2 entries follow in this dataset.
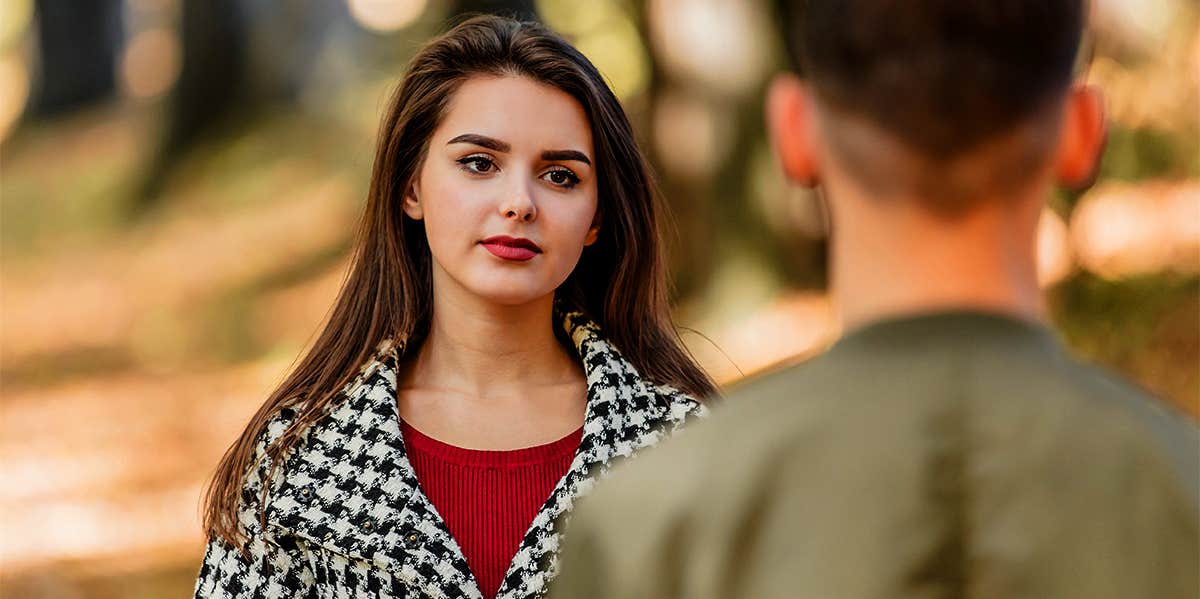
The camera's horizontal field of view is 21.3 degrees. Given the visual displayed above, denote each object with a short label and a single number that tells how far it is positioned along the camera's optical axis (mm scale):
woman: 5143
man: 2835
